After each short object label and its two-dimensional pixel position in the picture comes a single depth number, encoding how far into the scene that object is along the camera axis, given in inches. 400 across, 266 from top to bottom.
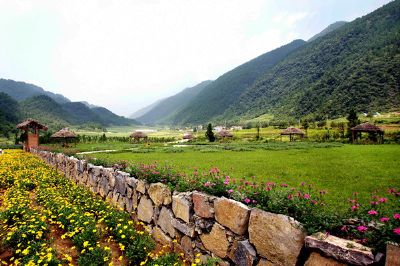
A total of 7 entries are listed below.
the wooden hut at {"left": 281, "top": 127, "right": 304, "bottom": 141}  1847.8
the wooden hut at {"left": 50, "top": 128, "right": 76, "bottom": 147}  1581.0
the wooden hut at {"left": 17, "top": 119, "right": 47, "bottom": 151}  1141.7
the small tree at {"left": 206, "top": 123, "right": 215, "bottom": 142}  2136.4
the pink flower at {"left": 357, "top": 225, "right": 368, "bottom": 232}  108.8
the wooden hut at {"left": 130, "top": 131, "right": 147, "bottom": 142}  2346.5
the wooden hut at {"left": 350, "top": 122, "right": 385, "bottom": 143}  1500.0
